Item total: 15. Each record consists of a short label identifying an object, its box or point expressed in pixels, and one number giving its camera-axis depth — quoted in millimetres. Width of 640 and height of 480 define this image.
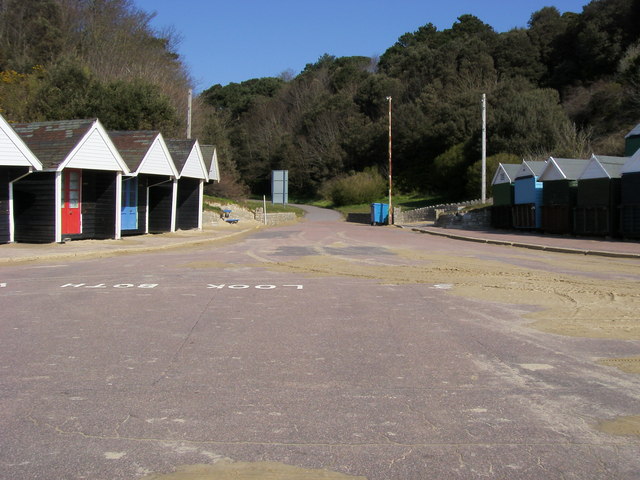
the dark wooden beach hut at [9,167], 19953
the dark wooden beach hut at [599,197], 27156
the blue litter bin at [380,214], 49781
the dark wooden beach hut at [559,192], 30500
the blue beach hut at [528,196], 33688
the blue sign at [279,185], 50944
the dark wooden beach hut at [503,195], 36875
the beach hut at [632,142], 34062
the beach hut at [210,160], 38125
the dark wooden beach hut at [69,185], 22000
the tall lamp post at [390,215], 49406
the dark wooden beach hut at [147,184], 27078
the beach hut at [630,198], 25578
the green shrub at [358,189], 71062
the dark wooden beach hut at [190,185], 31750
